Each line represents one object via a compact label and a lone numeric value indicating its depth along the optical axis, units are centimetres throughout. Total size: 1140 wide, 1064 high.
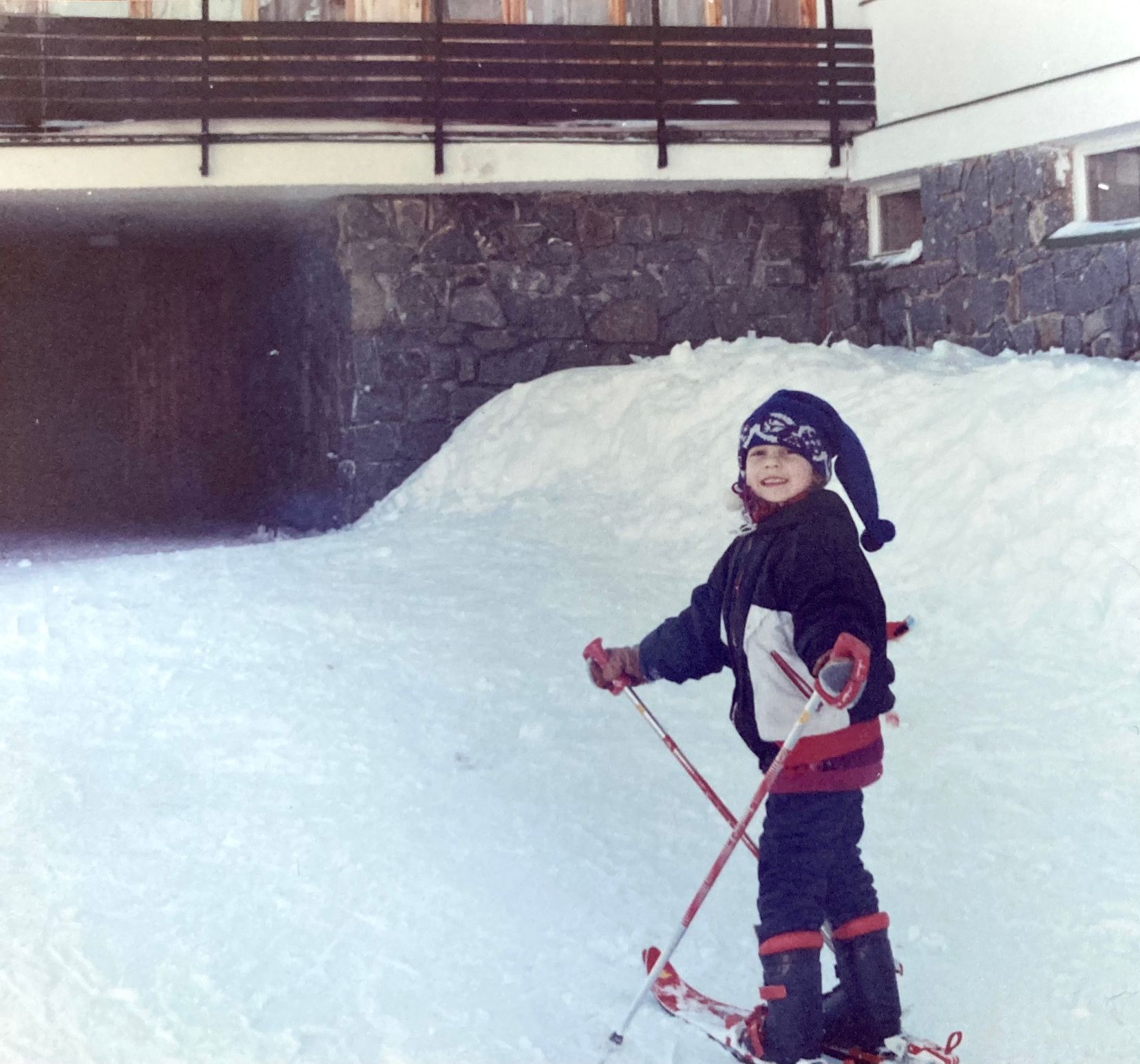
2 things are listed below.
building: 848
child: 278
